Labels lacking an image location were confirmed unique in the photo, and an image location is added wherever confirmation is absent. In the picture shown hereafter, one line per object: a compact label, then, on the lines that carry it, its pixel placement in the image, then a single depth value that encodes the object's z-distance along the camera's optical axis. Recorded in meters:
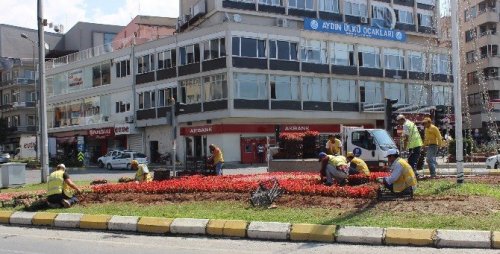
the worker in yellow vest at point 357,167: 16.28
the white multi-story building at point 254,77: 47.28
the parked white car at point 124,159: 45.59
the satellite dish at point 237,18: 49.78
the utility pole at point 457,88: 14.38
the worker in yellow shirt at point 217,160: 22.48
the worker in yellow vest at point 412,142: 15.65
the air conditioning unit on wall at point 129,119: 54.34
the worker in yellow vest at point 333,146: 21.27
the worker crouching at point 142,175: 20.50
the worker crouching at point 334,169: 15.34
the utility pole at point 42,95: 26.22
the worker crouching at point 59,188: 15.44
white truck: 25.09
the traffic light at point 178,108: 20.98
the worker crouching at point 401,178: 12.61
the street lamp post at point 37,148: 58.80
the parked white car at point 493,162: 26.61
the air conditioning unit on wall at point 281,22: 53.25
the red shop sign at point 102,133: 56.50
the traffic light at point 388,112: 22.14
